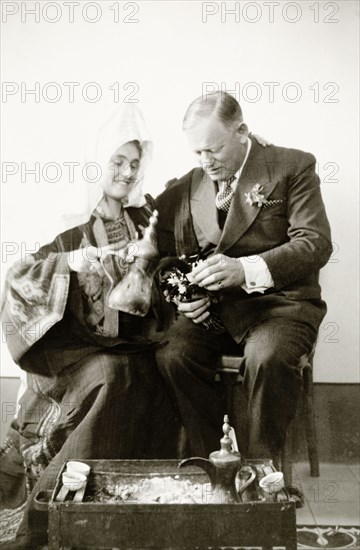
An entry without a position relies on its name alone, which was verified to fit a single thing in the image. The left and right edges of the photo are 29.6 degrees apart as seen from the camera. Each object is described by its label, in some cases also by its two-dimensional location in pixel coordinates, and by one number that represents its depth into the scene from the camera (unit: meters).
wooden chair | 2.70
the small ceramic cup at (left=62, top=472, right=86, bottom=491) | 2.10
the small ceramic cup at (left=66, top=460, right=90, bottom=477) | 2.21
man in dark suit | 2.68
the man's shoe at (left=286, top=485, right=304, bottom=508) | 2.68
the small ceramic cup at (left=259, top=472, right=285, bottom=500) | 2.04
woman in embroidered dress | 2.67
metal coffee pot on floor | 2.05
